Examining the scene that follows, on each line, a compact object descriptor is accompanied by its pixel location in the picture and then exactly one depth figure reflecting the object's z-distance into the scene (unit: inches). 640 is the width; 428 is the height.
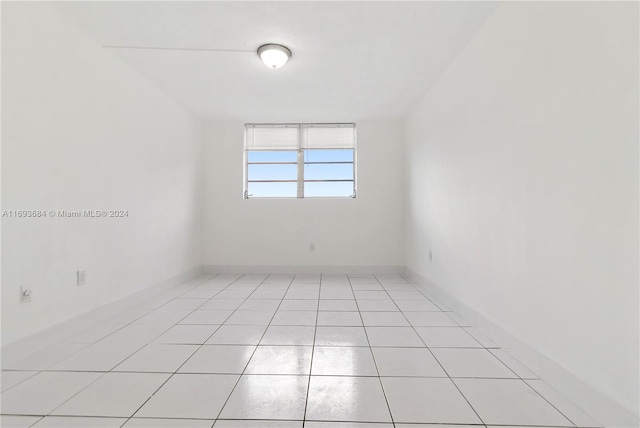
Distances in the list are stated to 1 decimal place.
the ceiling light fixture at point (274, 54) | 103.7
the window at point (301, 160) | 197.9
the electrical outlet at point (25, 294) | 74.6
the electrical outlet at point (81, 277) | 92.5
